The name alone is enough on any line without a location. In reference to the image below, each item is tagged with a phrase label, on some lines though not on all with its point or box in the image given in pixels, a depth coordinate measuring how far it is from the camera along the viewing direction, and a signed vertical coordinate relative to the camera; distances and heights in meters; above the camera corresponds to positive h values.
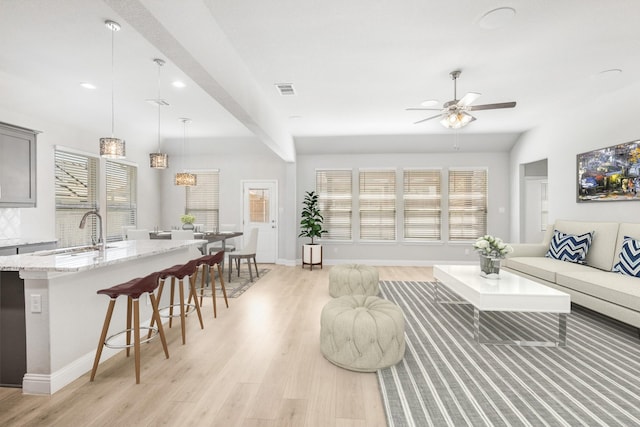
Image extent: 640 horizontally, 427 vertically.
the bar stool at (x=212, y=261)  3.59 -0.58
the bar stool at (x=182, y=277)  2.99 -0.65
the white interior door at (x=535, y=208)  6.88 +0.04
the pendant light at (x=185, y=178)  5.93 +0.60
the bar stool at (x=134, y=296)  2.35 -0.65
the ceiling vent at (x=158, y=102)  4.73 +1.64
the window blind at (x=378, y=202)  7.52 +0.18
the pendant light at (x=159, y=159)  4.91 +0.80
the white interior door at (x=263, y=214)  7.68 -0.09
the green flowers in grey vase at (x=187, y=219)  6.01 -0.16
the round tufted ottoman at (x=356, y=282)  4.43 -1.00
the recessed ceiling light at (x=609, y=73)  3.75 +1.64
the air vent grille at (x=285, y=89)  4.16 +1.64
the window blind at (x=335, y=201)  7.59 +0.22
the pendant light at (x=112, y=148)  3.33 +0.67
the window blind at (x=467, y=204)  7.36 +0.14
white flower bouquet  3.56 -0.42
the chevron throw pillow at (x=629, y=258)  3.62 -0.57
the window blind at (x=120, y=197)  6.19 +0.27
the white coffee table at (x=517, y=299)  2.84 -0.82
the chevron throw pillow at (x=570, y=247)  4.49 -0.54
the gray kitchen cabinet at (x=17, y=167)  3.91 +0.57
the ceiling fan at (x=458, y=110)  3.59 +1.16
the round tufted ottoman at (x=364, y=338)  2.47 -1.02
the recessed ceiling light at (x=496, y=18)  2.60 +1.62
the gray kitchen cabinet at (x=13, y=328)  2.29 -0.84
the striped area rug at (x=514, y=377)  1.94 -1.25
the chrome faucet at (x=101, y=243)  2.97 -0.31
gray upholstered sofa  3.12 -0.77
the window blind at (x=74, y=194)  5.03 +0.28
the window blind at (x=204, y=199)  7.79 +0.28
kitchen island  2.23 -0.75
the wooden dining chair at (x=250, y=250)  5.82 -0.73
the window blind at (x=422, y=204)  7.44 +0.14
